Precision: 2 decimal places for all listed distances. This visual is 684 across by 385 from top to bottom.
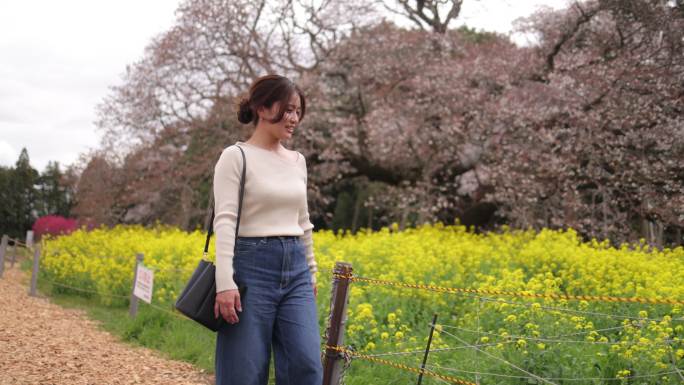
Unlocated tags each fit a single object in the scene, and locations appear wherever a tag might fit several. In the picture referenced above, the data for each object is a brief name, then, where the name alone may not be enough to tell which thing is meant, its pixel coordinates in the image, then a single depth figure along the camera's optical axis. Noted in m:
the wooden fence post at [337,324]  3.82
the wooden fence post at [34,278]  10.83
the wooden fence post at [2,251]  13.16
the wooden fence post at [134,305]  8.27
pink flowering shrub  23.59
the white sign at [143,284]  7.59
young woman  2.60
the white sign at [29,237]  18.49
